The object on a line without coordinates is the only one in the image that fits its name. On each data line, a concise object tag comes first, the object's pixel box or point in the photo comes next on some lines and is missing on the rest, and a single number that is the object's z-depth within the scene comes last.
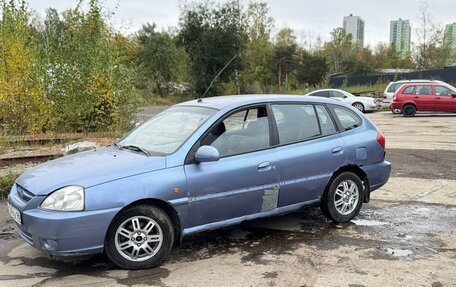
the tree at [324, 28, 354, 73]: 62.44
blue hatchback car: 4.25
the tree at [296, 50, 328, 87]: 52.03
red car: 21.55
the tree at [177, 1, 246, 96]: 42.38
